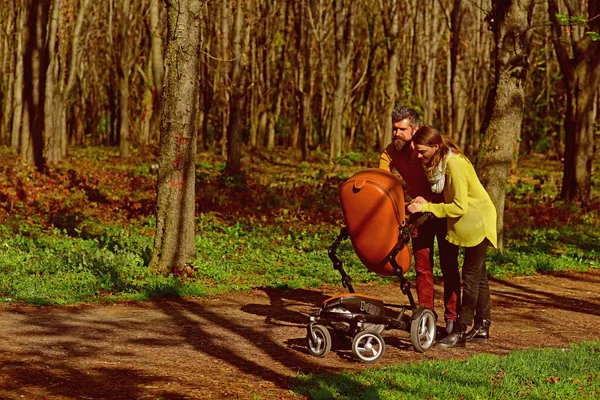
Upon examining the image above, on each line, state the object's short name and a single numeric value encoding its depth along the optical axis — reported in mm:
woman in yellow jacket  8133
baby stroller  7914
